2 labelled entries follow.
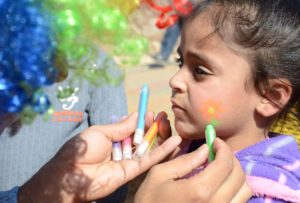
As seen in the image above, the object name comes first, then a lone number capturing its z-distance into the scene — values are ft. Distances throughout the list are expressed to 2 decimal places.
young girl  1.99
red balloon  2.07
